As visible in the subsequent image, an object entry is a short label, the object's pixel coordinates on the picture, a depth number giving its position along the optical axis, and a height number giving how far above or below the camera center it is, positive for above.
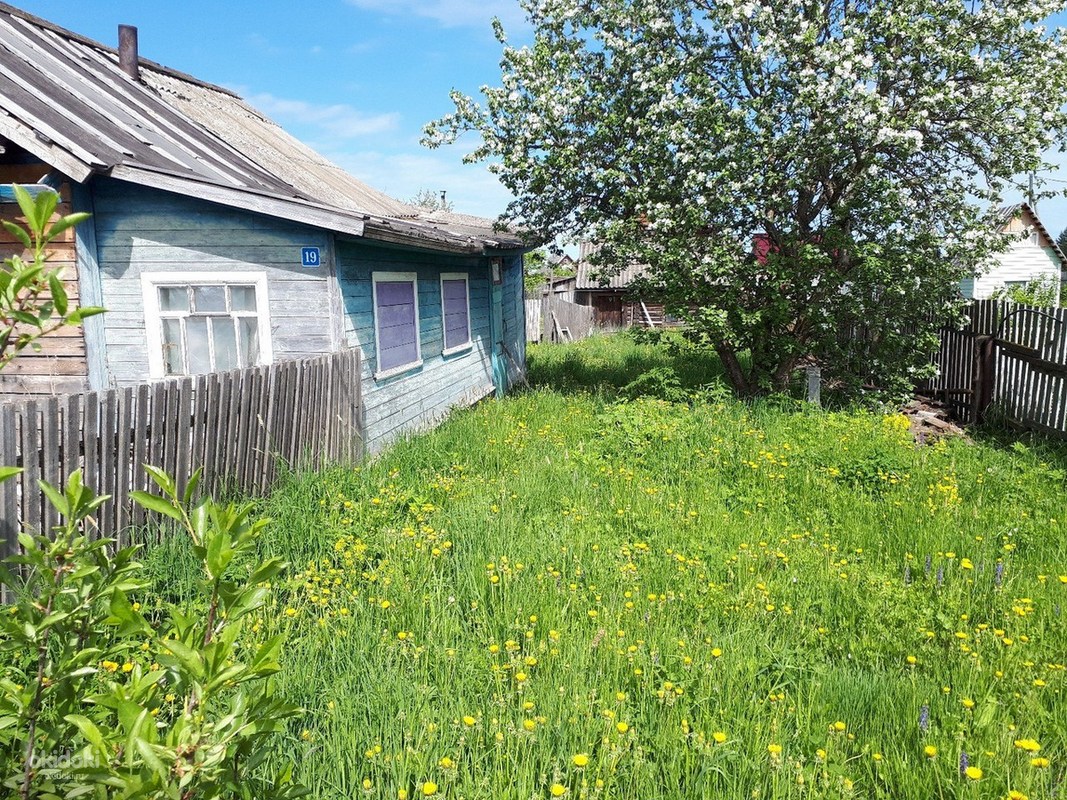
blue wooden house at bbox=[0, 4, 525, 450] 6.79 +0.67
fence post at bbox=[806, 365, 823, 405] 10.19 -1.12
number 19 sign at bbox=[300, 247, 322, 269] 7.07 +0.53
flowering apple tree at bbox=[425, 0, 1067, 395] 8.98 +2.08
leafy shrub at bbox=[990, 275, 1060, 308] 22.46 +0.27
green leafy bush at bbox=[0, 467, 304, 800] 1.29 -0.71
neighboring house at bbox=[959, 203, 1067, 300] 28.34 +1.63
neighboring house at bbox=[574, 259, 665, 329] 33.50 -0.03
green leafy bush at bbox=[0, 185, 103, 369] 1.28 +0.07
